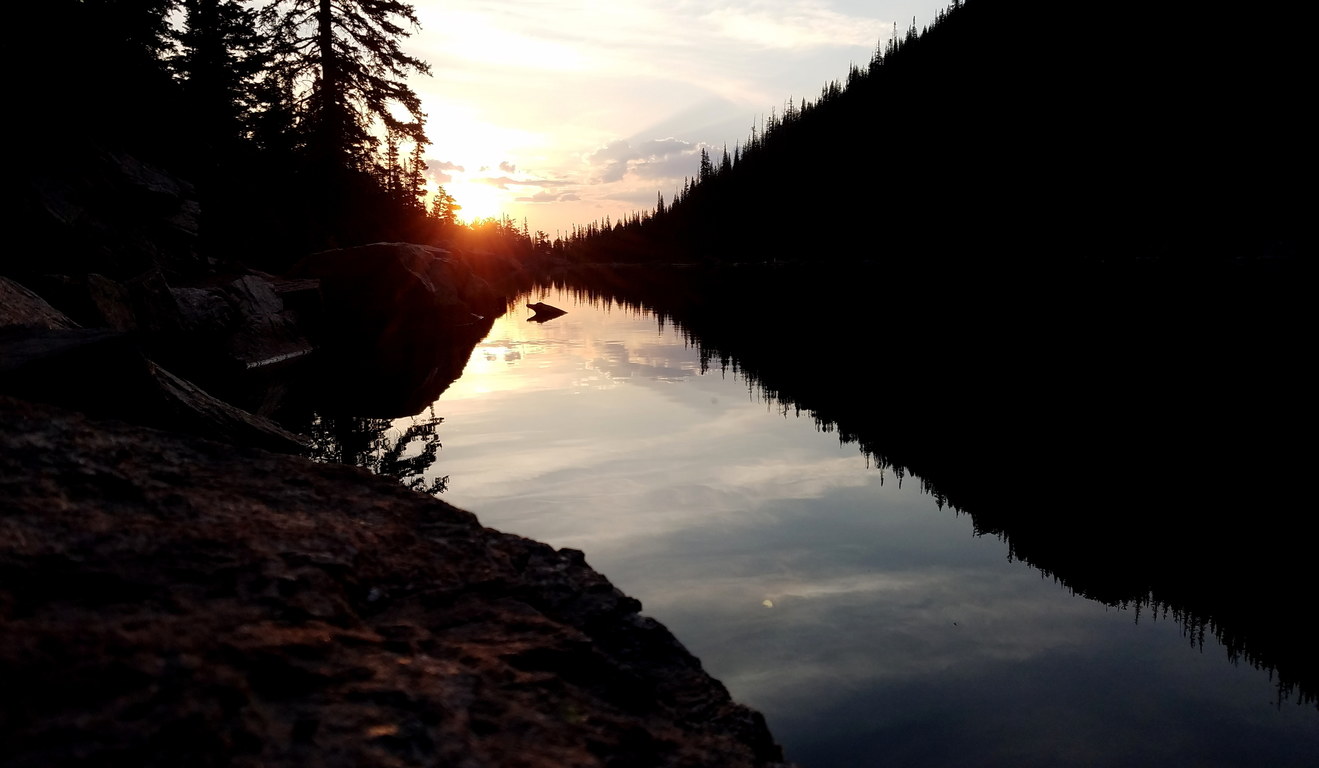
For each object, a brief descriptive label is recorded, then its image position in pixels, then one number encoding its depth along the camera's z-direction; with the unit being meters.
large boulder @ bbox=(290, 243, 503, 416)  11.88
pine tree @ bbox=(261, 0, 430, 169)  24.16
